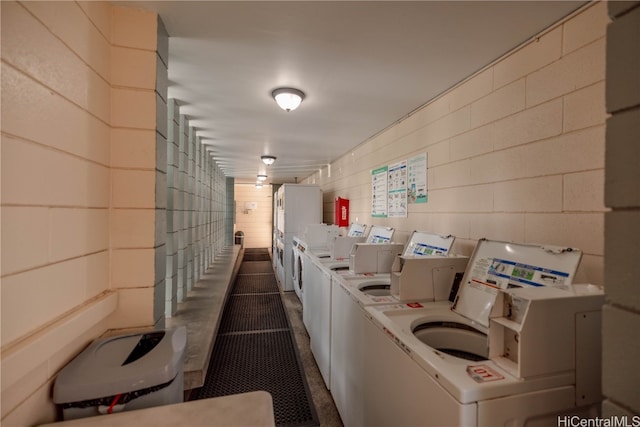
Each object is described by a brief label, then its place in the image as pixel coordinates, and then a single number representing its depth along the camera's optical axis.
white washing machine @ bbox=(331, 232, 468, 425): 1.56
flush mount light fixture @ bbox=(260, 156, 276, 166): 4.86
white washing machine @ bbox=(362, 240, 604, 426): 0.87
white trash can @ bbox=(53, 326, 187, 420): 0.95
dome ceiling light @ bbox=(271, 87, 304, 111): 2.20
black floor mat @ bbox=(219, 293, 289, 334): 3.33
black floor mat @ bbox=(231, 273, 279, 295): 4.82
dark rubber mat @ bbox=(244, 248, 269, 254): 9.40
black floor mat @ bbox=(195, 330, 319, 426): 1.99
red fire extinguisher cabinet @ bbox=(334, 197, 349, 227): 4.33
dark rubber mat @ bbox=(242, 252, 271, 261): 7.96
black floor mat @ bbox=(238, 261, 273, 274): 6.35
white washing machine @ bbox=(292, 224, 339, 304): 3.89
